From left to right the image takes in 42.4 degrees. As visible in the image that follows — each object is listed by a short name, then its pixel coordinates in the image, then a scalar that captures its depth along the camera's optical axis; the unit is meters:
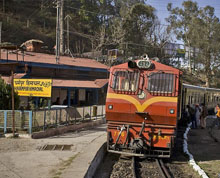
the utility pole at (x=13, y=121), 11.57
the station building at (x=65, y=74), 23.84
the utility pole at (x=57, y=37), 26.80
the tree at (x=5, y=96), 13.61
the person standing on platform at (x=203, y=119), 17.93
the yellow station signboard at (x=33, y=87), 14.28
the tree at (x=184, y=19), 48.15
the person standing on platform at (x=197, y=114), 17.40
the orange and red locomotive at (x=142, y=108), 9.18
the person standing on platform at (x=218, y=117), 17.30
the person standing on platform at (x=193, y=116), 17.85
